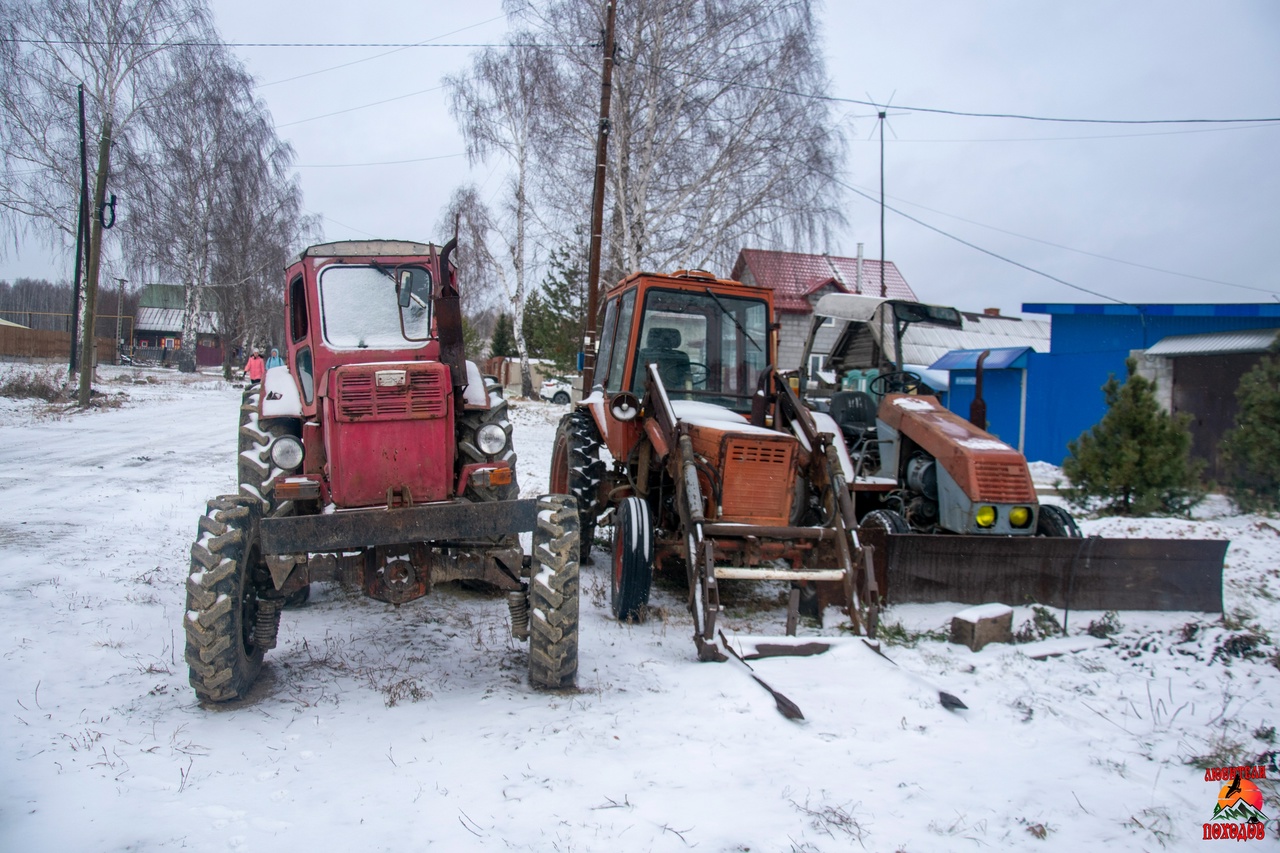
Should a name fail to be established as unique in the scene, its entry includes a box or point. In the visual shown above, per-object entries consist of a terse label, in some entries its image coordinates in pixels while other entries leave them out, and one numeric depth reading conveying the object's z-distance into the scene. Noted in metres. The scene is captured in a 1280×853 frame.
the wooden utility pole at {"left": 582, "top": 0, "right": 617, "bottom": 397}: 13.82
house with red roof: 27.94
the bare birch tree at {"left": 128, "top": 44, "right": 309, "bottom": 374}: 24.98
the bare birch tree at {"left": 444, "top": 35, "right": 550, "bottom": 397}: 20.02
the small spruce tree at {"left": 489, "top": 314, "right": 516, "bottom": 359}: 46.31
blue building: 12.97
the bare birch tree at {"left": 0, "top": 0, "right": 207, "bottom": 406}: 21.75
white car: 30.99
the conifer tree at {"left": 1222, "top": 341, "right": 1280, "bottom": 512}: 9.82
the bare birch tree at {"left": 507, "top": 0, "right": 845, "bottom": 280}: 17.91
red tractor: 4.07
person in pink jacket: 22.55
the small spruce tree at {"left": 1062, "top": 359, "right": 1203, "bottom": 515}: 9.84
